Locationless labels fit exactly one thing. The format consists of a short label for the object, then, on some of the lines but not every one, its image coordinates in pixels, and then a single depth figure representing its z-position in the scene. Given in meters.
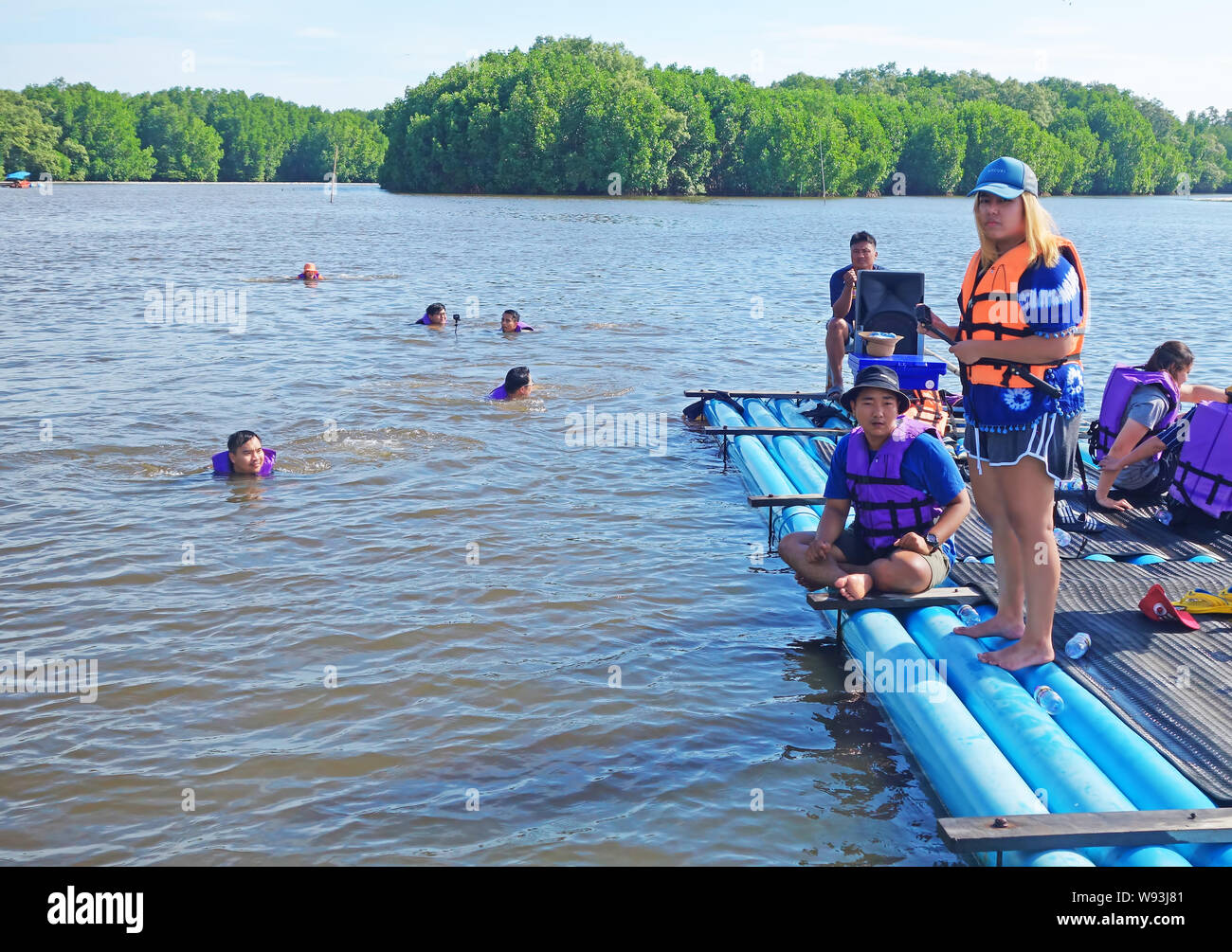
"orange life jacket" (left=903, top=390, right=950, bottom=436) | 10.31
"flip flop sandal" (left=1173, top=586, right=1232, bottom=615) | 6.28
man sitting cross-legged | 6.50
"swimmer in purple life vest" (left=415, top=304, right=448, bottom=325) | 20.59
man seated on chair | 12.13
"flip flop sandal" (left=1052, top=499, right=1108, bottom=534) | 8.02
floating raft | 4.35
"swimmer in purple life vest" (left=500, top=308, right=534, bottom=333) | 20.17
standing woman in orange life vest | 5.16
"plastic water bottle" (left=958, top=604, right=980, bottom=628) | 6.66
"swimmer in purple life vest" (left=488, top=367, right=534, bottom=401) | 14.84
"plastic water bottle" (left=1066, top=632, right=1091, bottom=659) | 5.95
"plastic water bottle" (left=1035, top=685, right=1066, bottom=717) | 5.54
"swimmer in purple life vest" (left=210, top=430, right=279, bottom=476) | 10.89
